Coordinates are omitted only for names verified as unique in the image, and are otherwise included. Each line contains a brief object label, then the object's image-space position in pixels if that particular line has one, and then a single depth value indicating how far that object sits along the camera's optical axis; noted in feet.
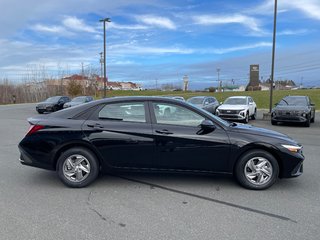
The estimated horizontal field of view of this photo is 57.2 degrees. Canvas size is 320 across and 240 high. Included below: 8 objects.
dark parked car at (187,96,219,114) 61.46
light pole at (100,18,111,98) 91.50
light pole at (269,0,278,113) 58.01
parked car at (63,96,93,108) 76.11
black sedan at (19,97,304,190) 15.42
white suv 51.84
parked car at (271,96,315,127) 44.73
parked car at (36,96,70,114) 77.51
